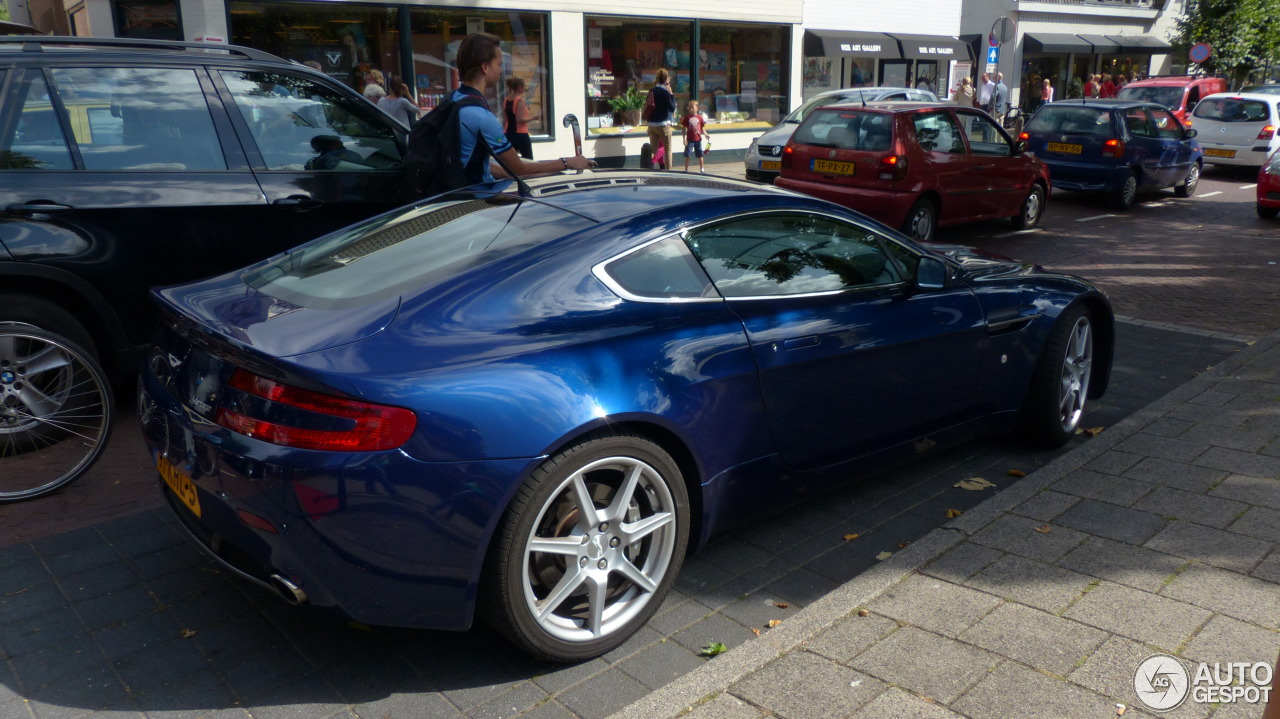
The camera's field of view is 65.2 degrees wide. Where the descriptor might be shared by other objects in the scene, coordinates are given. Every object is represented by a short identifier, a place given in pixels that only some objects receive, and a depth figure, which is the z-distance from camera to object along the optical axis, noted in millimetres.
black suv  4711
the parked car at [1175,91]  23016
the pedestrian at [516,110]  12711
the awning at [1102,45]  36000
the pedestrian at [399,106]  13203
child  17438
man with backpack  5621
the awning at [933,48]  26188
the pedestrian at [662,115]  16859
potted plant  19469
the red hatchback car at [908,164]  10719
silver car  14969
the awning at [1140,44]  37188
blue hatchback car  14648
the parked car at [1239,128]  19016
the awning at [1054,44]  33938
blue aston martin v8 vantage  2711
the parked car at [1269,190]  13578
